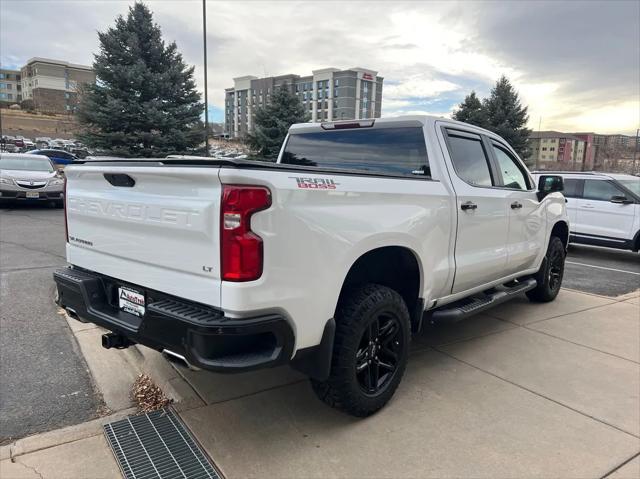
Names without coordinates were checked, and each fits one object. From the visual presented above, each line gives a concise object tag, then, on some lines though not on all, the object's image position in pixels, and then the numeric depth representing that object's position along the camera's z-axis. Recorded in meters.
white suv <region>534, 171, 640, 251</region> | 9.64
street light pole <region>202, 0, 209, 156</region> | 17.52
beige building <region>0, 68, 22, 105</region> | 113.94
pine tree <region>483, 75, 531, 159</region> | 26.78
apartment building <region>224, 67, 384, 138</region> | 117.19
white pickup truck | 2.29
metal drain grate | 2.59
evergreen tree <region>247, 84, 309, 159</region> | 18.34
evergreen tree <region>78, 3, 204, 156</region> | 16.56
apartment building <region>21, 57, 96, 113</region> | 89.19
